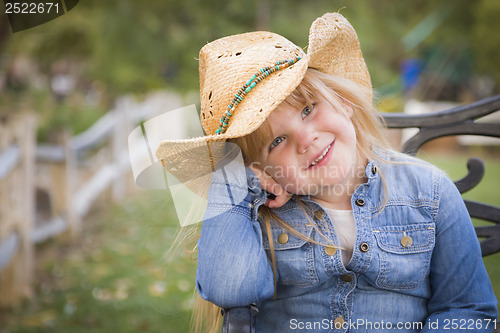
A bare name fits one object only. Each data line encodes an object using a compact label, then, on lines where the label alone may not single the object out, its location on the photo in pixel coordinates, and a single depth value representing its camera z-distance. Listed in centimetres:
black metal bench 170
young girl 138
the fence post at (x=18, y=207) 313
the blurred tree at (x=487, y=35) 646
